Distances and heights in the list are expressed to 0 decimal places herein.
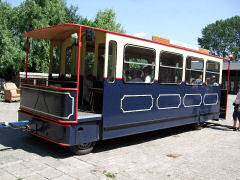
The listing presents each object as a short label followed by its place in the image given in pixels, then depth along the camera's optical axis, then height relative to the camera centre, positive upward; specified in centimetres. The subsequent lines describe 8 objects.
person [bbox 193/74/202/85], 851 +0
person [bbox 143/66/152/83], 652 +15
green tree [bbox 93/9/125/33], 2928 +706
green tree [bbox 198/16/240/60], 6388 +1154
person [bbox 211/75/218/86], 941 +3
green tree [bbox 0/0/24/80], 1909 +253
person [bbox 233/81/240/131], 926 -102
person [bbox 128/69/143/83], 615 +8
